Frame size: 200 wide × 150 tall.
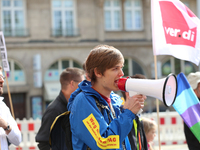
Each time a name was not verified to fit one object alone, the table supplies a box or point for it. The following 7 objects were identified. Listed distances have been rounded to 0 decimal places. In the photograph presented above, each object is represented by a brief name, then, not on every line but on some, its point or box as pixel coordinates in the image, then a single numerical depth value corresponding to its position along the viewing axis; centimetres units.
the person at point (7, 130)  658
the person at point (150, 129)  855
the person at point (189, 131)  734
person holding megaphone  431
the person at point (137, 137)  548
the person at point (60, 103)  704
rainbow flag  621
